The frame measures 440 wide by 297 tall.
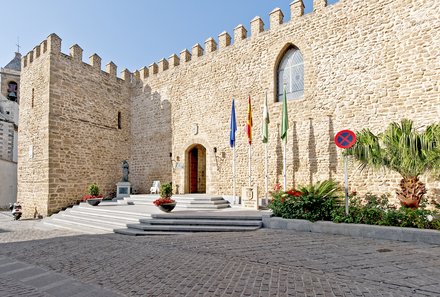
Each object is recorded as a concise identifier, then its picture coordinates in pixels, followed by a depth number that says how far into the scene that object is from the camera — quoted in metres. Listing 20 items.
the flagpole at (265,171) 10.85
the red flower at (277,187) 11.08
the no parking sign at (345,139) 7.12
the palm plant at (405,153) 6.96
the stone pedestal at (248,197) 10.56
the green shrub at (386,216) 6.14
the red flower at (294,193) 7.95
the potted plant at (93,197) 11.79
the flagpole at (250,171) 11.45
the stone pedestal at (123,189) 15.02
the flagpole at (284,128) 10.64
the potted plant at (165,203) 8.94
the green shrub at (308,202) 7.44
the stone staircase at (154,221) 7.70
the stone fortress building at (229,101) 9.39
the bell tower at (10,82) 27.91
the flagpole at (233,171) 12.09
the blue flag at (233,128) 11.98
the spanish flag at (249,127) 11.27
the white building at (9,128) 19.44
